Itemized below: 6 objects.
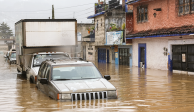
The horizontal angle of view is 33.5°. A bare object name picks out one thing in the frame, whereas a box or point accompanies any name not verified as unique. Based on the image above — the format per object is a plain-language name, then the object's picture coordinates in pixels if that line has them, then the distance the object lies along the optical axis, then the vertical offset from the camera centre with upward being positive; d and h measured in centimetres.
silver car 912 -94
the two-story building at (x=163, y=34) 2266 +127
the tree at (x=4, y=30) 14888 +981
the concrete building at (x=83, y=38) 5094 +212
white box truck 1775 +74
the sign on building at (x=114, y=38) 3426 +144
